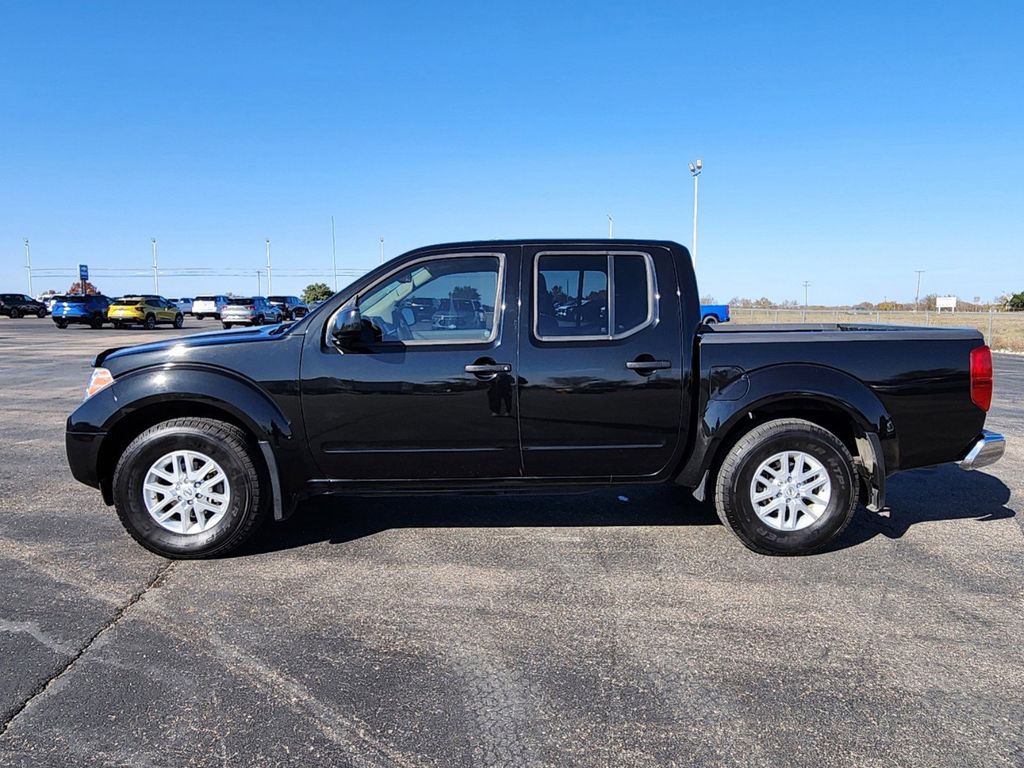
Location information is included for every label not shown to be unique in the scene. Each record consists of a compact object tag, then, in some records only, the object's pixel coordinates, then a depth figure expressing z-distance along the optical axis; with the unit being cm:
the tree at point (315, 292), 6160
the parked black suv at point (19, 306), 4497
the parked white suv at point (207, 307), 4841
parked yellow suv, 3262
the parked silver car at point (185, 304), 6650
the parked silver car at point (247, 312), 3622
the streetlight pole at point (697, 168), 3186
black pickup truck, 406
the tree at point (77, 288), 9840
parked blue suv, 3170
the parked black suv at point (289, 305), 4296
